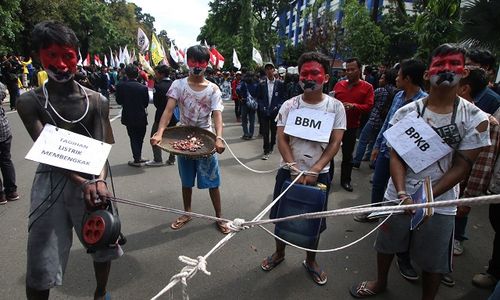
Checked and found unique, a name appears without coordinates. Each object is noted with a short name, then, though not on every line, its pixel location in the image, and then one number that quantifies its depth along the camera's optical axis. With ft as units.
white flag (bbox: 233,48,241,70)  55.42
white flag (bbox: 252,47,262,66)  46.16
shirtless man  6.47
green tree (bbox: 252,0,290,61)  101.45
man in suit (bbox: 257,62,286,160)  23.82
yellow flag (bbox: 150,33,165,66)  49.29
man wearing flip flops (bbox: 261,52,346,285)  9.07
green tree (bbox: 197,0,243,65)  104.17
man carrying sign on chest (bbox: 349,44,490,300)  7.07
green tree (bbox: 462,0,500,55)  24.85
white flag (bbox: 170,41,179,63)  48.64
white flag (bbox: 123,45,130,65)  70.27
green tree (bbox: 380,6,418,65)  64.60
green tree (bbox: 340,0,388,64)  57.52
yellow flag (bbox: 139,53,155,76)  44.81
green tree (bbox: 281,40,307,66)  105.19
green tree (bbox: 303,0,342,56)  69.26
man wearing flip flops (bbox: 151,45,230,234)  11.44
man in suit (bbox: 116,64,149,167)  20.10
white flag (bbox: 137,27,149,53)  48.20
